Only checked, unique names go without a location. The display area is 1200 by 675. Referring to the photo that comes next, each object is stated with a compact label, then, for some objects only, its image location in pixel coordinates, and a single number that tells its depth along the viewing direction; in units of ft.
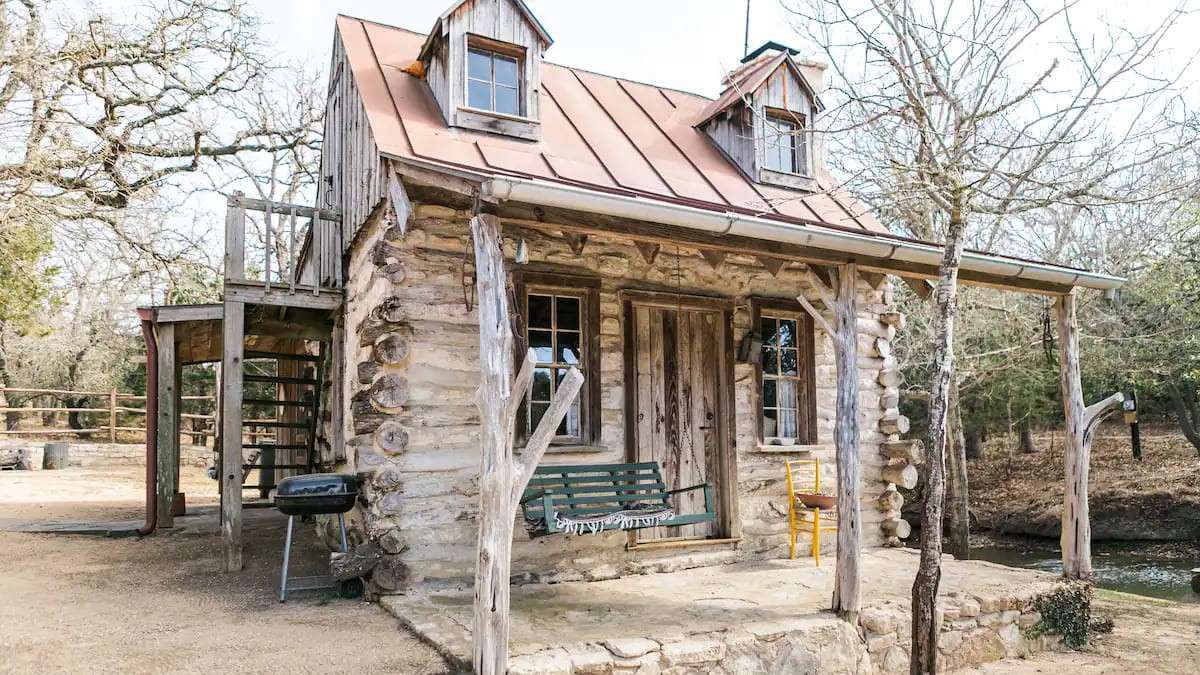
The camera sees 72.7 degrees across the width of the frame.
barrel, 53.06
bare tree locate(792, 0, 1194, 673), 16.74
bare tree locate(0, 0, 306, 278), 32.68
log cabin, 17.76
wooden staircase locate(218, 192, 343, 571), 22.27
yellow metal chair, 23.09
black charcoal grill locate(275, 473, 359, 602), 18.26
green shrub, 20.67
